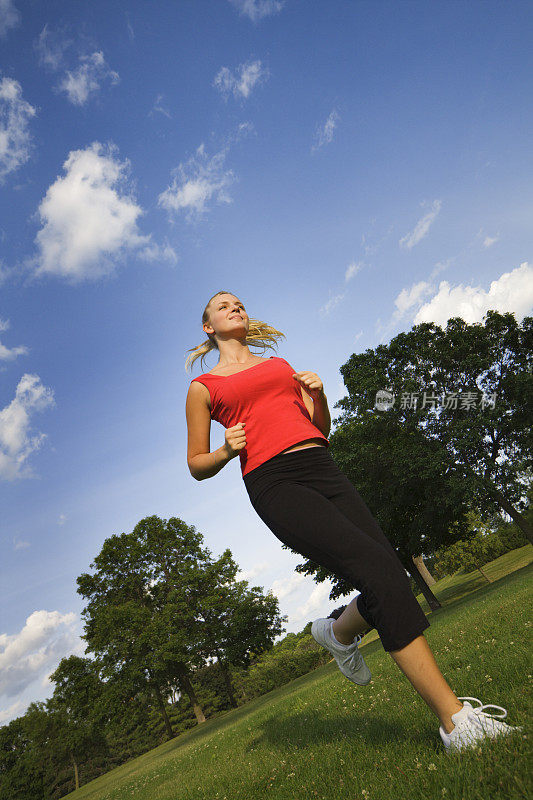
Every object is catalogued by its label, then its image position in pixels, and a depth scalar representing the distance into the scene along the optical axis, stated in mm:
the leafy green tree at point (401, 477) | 23500
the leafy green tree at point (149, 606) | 25562
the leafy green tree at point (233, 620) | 27516
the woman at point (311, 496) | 2357
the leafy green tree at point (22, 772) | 45131
